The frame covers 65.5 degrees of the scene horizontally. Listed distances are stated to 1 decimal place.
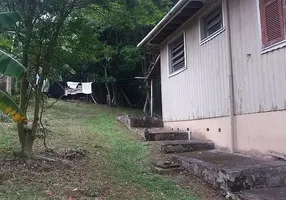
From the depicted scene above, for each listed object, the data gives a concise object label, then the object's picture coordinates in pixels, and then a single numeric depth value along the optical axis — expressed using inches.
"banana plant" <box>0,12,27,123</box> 115.2
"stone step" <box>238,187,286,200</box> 112.2
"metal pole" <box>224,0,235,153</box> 181.5
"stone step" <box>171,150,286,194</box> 125.4
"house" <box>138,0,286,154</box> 148.1
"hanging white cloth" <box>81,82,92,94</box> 573.8
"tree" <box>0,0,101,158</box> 154.7
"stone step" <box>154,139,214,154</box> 201.3
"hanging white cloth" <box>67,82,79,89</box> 594.8
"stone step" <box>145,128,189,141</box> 237.1
